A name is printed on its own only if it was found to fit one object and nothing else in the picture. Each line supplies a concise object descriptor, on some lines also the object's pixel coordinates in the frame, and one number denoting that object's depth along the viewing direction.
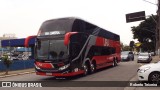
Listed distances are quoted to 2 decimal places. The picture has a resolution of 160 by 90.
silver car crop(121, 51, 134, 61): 24.36
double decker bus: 8.26
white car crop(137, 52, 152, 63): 20.98
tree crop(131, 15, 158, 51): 45.19
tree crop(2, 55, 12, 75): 12.63
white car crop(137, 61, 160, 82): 7.02
